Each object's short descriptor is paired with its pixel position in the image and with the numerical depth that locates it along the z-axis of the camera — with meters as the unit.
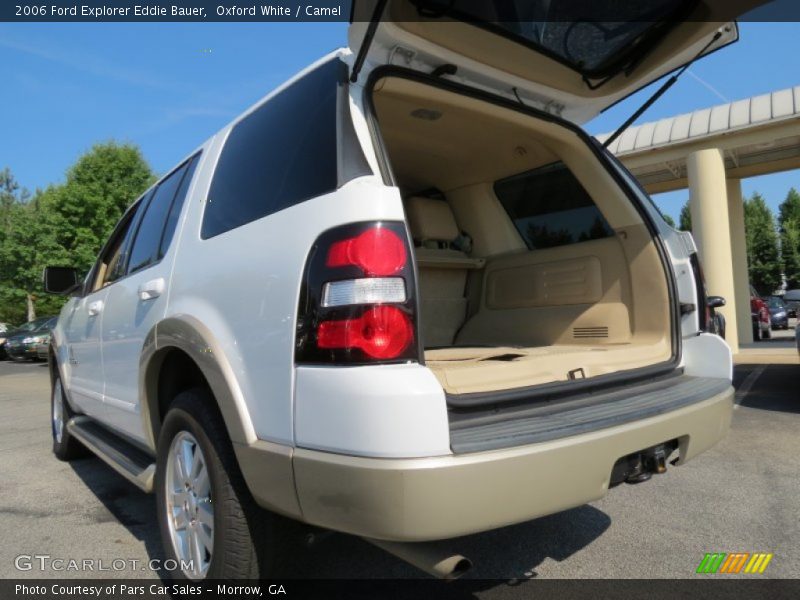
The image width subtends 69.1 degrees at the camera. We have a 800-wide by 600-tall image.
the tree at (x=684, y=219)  38.51
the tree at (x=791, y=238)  37.56
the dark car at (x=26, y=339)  17.47
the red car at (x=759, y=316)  16.42
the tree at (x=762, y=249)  38.31
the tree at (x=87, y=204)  24.48
